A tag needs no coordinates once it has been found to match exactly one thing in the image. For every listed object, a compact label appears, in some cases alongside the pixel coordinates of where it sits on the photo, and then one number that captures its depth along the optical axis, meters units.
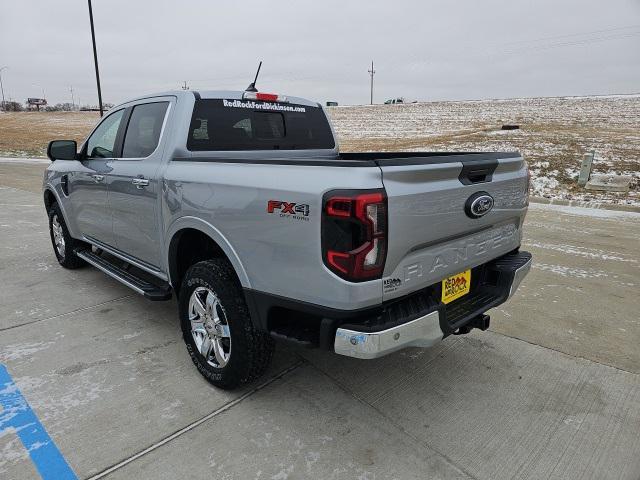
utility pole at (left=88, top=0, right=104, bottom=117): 18.80
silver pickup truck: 2.08
